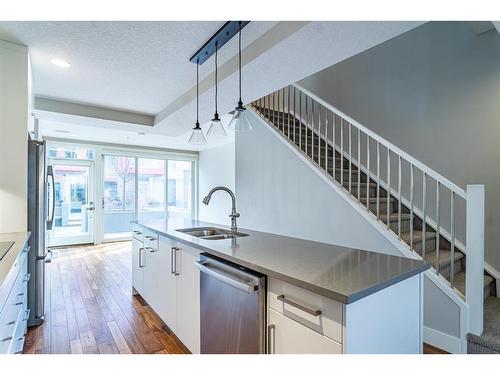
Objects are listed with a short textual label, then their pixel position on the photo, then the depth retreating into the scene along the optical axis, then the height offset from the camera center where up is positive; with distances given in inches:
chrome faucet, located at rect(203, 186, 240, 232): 95.2 -9.6
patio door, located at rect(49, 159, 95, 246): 237.9 -15.4
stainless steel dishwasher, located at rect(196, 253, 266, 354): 53.7 -26.6
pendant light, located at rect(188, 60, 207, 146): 92.3 +16.7
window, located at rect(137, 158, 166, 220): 277.9 -3.0
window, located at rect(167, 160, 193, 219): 301.4 -3.0
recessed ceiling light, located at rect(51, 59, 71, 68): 95.0 +43.2
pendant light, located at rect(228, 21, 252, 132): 85.4 +21.4
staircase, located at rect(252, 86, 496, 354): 92.9 -1.1
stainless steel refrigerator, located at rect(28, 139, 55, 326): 98.3 -14.0
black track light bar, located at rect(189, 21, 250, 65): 75.3 +43.6
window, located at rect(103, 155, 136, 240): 257.9 -8.7
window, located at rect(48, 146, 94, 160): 235.3 +29.1
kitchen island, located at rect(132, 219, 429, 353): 41.6 -18.2
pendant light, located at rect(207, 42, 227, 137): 86.4 +18.8
